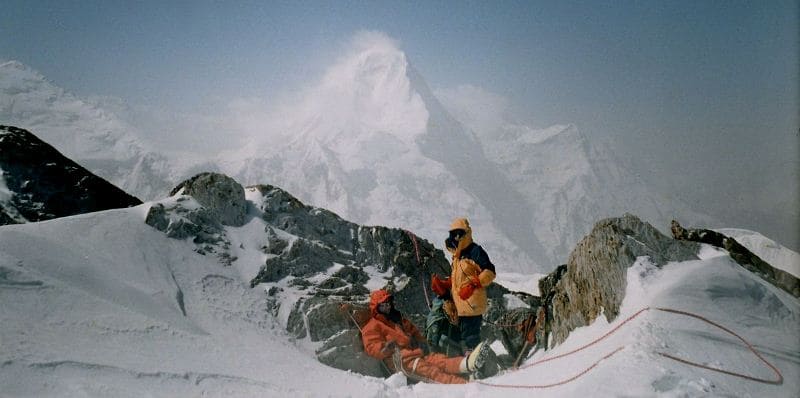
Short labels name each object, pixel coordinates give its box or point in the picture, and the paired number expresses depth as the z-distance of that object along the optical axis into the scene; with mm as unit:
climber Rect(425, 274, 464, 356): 8492
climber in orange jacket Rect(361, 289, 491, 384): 6755
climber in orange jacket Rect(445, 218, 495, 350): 7938
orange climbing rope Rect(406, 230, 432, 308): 11094
